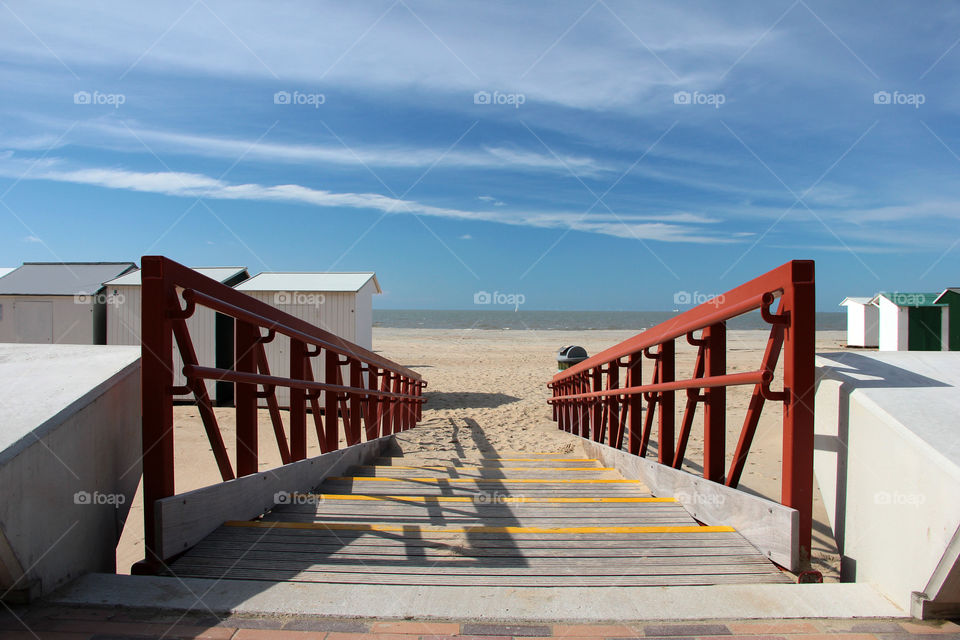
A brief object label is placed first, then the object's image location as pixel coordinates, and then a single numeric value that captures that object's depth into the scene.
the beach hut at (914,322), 22.42
